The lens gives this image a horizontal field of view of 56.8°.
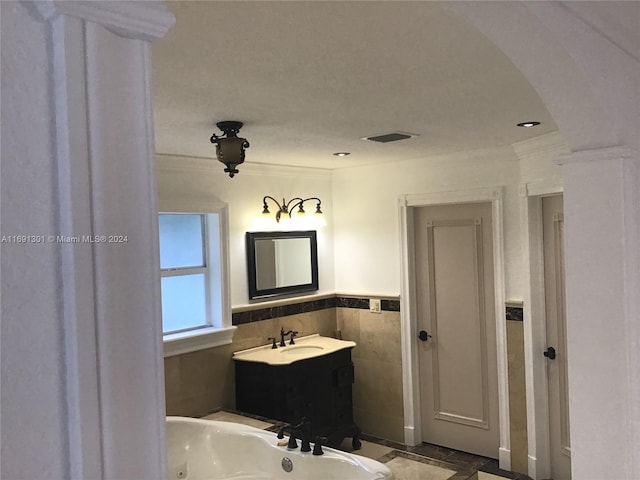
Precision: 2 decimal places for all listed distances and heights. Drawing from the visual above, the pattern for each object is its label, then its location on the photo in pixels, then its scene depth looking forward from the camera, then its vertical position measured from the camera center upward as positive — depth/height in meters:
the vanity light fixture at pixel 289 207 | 4.55 +0.23
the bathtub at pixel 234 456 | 3.12 -1.22
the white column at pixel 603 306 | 1.66 -0.23
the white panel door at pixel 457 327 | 4.32 -0.73
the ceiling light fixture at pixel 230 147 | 2.83 +0.44
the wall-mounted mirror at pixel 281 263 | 4.46 -0.20
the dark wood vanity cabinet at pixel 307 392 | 4.03 -1.11
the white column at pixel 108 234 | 0.60 +0.01
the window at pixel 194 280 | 4.03 -0.28
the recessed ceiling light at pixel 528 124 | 3.15 +0.56
